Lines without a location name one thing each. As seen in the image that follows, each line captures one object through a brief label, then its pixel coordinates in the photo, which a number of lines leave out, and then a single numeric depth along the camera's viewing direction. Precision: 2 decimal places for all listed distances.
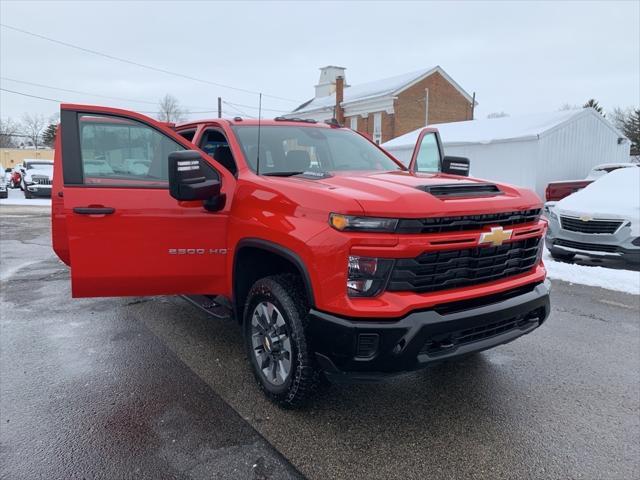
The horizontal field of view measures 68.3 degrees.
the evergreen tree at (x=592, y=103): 46.31
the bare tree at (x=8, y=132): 70.32
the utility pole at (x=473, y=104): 35.38
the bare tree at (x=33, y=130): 73.08
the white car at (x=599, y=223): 6.89
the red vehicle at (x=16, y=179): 27.02
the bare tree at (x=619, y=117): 53.40
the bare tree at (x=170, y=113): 46.41
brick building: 30.53
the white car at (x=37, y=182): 20.89
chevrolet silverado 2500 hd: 2.49
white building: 16.67
